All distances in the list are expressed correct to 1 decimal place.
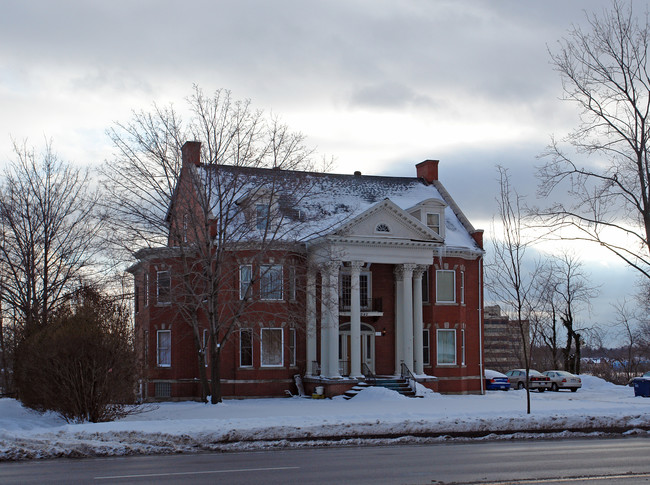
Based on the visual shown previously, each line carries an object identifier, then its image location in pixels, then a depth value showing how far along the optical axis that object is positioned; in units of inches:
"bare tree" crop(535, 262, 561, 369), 2309.3
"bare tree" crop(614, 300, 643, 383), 2480.3
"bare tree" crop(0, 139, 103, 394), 1221.1
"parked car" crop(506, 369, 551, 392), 1718.0
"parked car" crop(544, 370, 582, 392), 1711.4
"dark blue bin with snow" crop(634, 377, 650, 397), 1381.6
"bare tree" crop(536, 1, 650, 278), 945.5
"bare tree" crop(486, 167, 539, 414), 901.8
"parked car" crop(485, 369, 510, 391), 1657.2
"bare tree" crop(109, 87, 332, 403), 1053.2
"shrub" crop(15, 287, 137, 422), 783.7
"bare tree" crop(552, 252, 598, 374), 2342.9
